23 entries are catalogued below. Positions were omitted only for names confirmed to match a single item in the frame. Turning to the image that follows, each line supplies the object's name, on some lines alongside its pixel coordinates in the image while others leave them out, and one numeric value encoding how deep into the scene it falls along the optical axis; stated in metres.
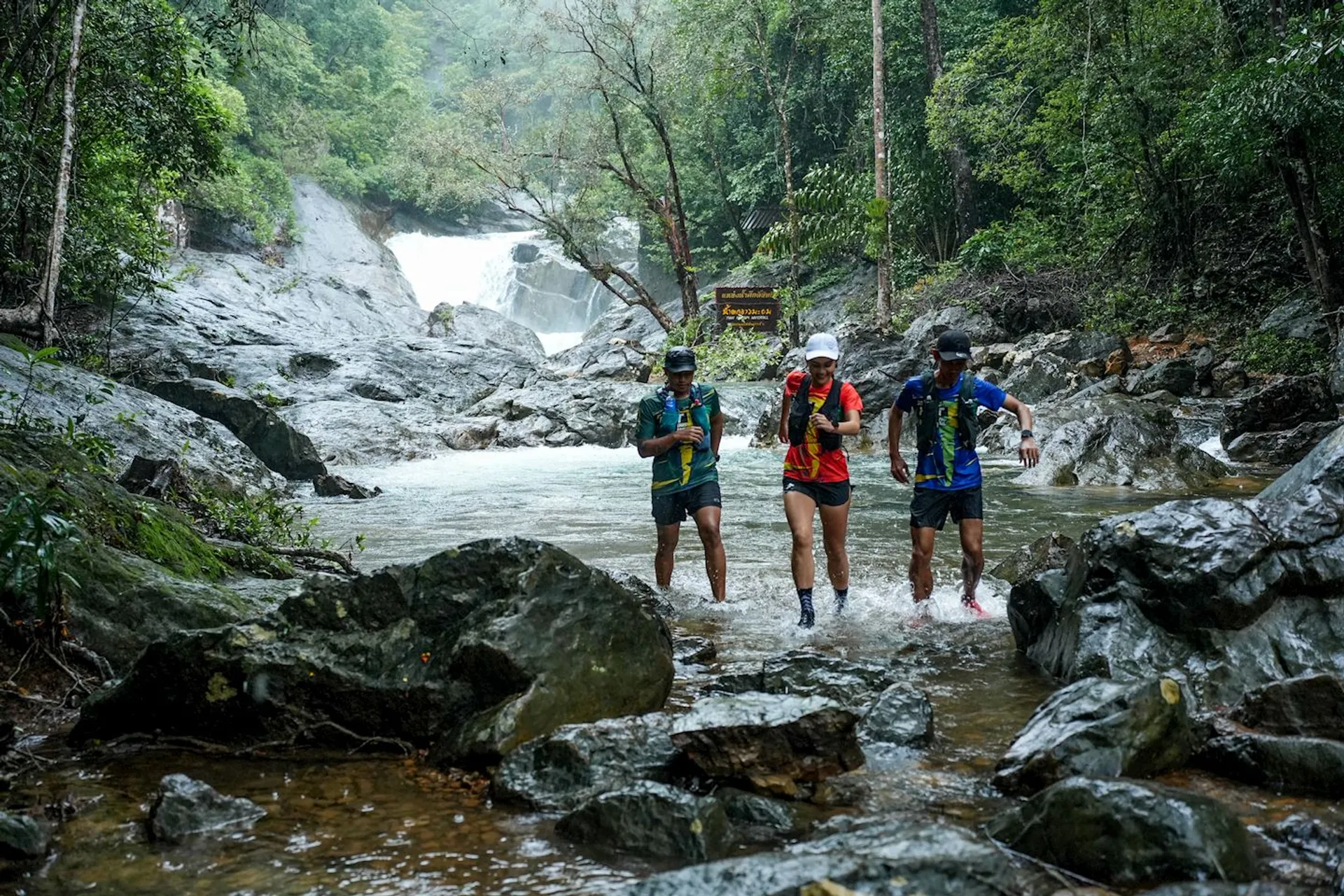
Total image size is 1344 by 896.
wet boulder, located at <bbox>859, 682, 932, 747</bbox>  3.89
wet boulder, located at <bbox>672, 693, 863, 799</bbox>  3.40
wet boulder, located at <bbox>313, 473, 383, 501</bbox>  13.30
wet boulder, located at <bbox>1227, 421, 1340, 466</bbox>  12.28
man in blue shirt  6.00
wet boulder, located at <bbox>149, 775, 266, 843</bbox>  3.05
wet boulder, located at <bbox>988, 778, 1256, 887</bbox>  2.65
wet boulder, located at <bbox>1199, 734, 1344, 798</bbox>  3.18
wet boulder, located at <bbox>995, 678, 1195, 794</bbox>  3.29
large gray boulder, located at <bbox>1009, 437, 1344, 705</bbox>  4.31
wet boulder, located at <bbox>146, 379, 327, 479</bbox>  14.42
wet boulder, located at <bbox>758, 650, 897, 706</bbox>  4.46
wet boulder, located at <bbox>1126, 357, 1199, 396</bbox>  16.05
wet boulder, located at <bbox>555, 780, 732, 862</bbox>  2.95
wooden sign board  25.95
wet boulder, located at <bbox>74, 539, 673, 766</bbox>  3.88
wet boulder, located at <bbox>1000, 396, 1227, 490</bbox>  11.76
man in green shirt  6.47
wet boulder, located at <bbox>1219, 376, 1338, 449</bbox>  13.09
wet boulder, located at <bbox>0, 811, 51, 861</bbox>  2.81
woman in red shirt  6.02
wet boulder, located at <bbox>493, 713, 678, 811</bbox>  3.36
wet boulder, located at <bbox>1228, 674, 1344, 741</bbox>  3.54
